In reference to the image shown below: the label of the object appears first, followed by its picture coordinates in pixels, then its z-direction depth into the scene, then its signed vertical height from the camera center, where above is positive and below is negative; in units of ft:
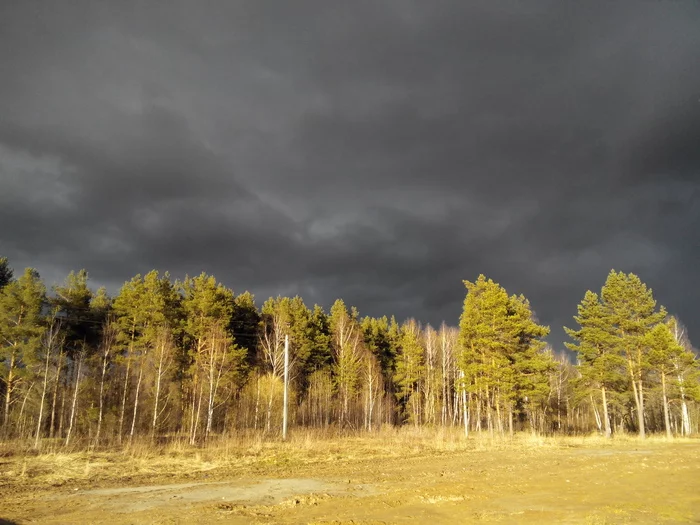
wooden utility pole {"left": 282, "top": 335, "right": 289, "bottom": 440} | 113.59 -4.16
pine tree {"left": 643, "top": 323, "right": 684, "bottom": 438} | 141.28 +11.45
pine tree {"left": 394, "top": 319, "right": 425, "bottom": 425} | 221.66 +5.50
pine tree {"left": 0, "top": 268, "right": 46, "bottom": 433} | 117.60 +11.97
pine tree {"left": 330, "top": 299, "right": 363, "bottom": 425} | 194.80 +11.65
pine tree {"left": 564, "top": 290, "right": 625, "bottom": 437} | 150.92 +12.29
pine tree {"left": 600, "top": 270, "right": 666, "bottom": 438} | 148.97 +21.53
